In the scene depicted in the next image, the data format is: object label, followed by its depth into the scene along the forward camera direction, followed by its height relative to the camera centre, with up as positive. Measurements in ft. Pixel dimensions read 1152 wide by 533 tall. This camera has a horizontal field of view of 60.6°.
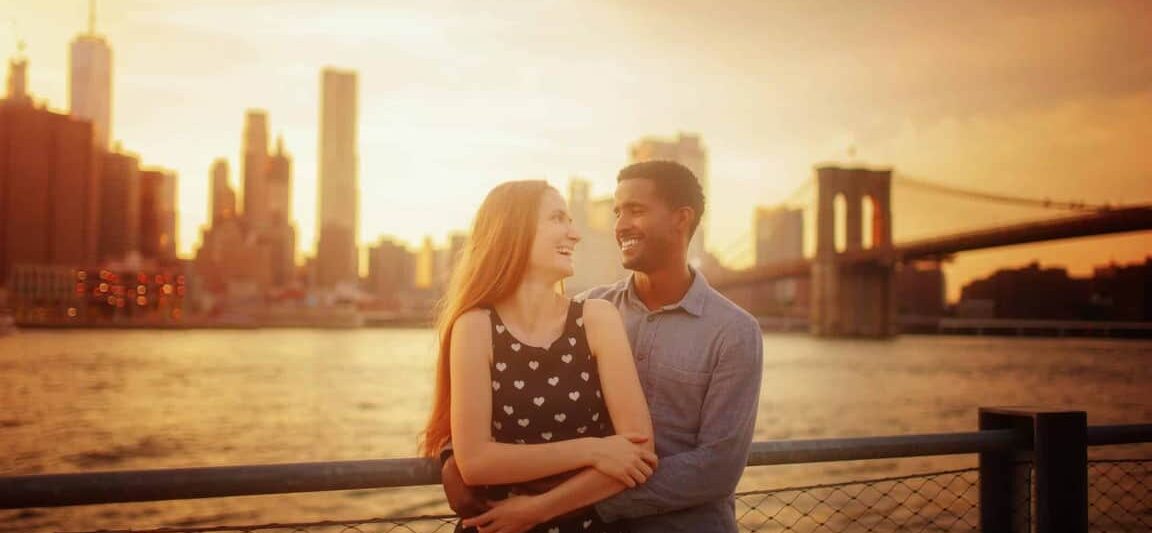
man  8.05 -0.78
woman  7.39 -0.78
